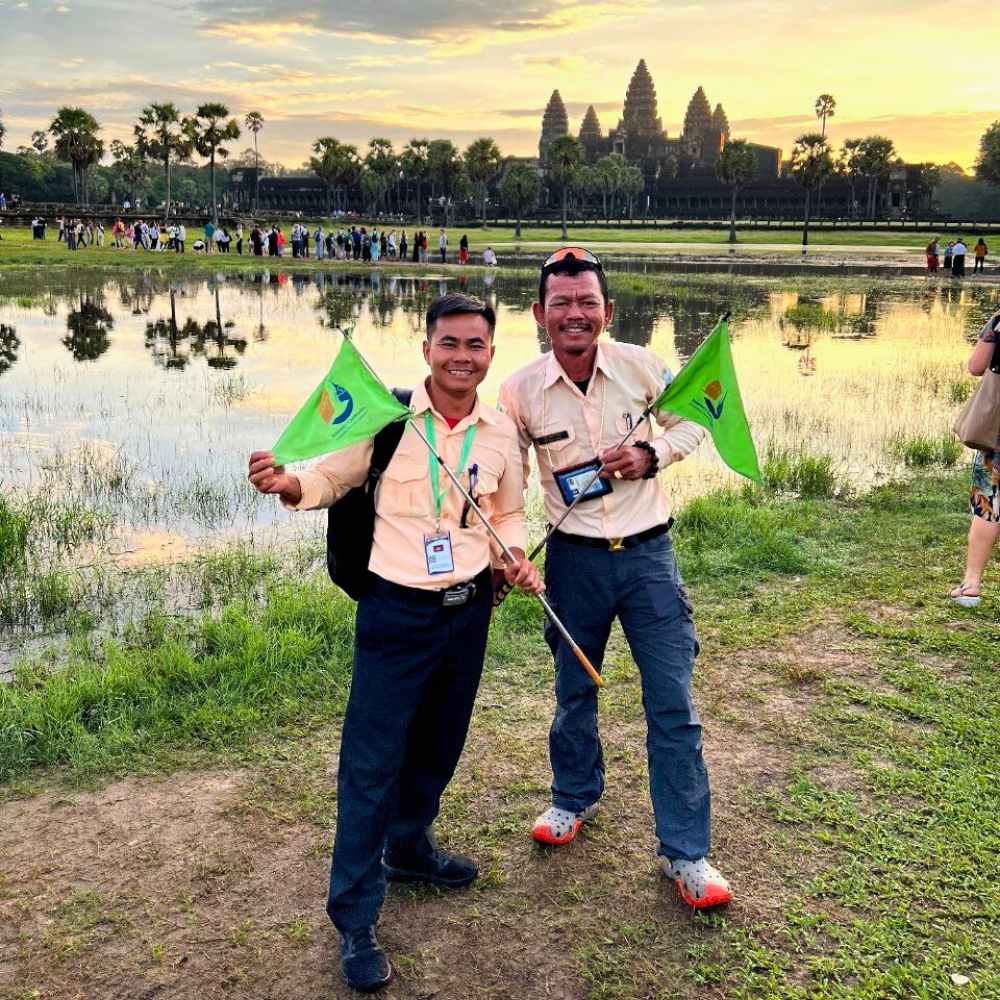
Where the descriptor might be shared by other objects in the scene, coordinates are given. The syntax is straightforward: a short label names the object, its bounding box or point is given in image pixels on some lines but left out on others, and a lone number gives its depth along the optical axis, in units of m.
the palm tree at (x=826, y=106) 70.56
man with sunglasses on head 3.37
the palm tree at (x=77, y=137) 69.44
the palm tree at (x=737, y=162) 76.88
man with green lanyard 3.02
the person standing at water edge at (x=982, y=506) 5.62
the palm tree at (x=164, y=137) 70.00
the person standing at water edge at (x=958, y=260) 36.50
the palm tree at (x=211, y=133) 70.25
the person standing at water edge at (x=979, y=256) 39.78
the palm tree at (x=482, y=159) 83.44
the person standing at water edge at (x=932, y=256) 38.22
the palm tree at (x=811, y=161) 70.56
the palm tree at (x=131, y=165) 104.19
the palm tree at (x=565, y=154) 79.31
